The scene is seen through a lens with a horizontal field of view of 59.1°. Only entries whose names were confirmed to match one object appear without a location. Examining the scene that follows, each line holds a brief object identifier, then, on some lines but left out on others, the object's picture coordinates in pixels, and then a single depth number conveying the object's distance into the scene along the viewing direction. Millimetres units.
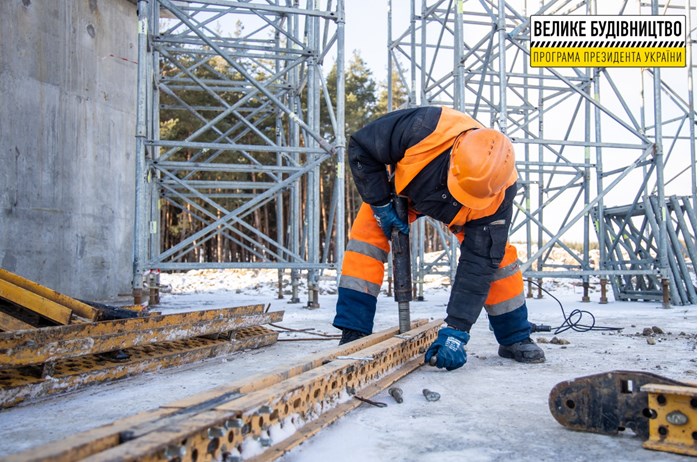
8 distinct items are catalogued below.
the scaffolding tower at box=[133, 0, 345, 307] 7270
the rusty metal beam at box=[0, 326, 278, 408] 2801
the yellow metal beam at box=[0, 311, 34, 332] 3170
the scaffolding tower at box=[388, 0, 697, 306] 8758
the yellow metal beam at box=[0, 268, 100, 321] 3664
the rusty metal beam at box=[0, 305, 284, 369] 2727
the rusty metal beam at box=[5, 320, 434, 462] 1462
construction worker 3365
